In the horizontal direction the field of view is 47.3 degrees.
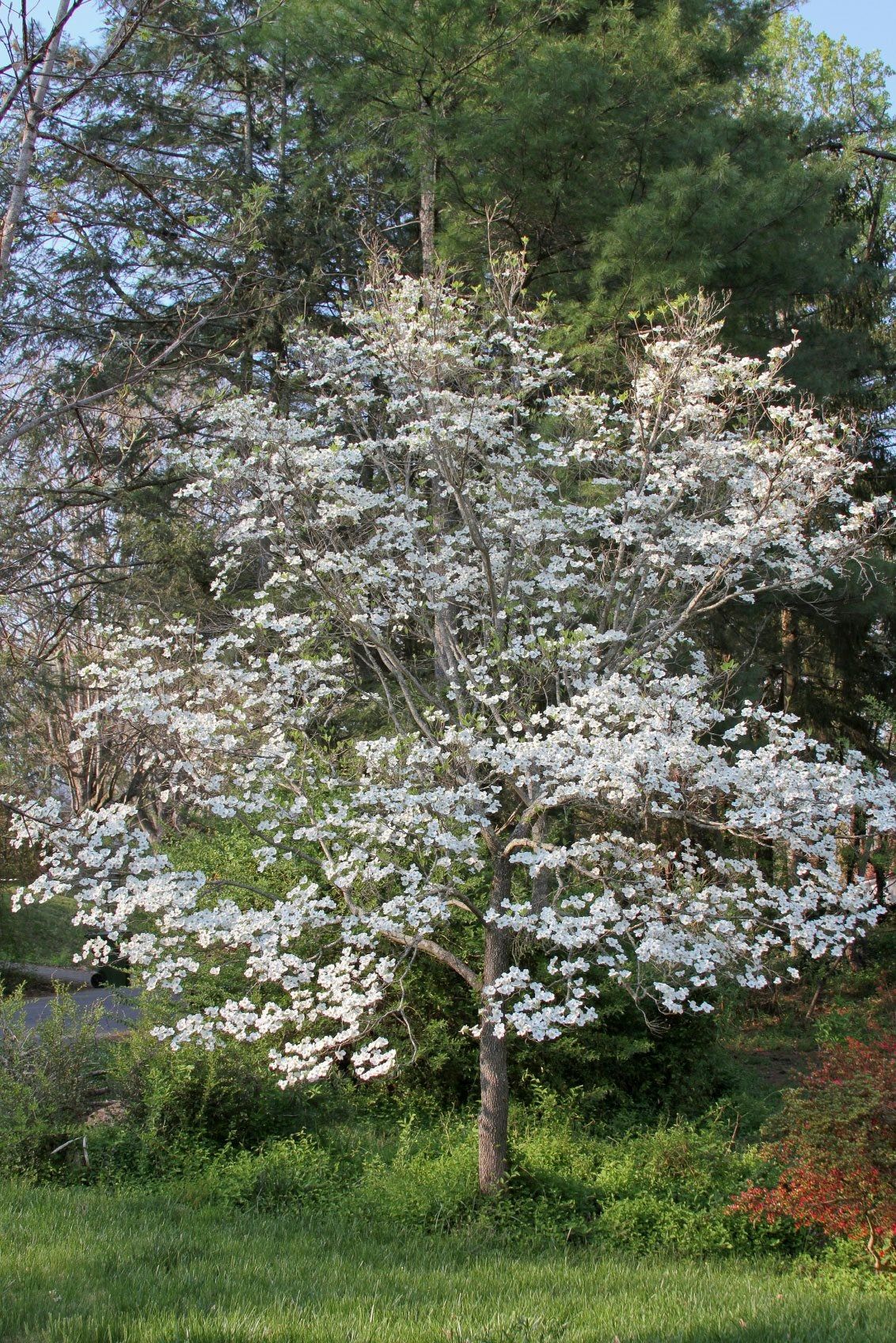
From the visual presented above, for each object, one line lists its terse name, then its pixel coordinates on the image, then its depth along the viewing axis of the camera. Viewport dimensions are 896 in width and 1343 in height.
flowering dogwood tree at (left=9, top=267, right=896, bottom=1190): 5.41
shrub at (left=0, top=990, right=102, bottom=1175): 6.13
